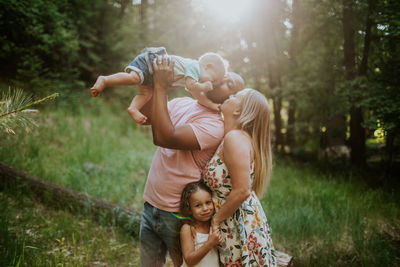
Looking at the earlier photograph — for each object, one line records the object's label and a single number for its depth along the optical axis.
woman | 1.59
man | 1.56
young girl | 1.66
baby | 1.66
